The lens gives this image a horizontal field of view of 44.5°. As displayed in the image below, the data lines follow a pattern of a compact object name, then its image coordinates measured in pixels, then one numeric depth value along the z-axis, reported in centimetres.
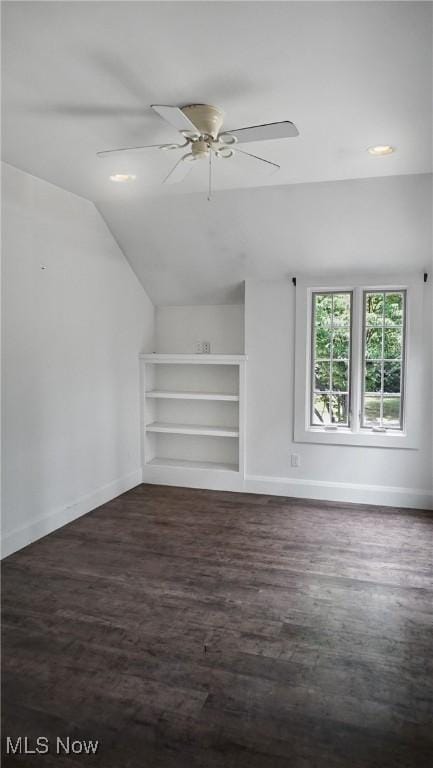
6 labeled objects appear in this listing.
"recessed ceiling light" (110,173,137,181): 369
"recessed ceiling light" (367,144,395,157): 315
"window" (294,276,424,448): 466
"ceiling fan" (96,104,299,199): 236
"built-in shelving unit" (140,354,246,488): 524
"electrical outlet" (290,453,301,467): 503
